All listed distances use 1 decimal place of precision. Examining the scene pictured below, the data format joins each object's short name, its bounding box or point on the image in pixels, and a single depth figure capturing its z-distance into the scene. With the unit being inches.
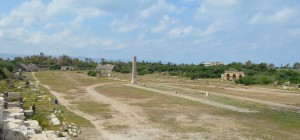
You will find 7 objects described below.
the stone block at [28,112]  568.9
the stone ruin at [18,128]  340.6
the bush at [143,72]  2873.7
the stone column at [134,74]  1758.4
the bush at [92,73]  2326.0
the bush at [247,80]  1854.0
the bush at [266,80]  1870.7
